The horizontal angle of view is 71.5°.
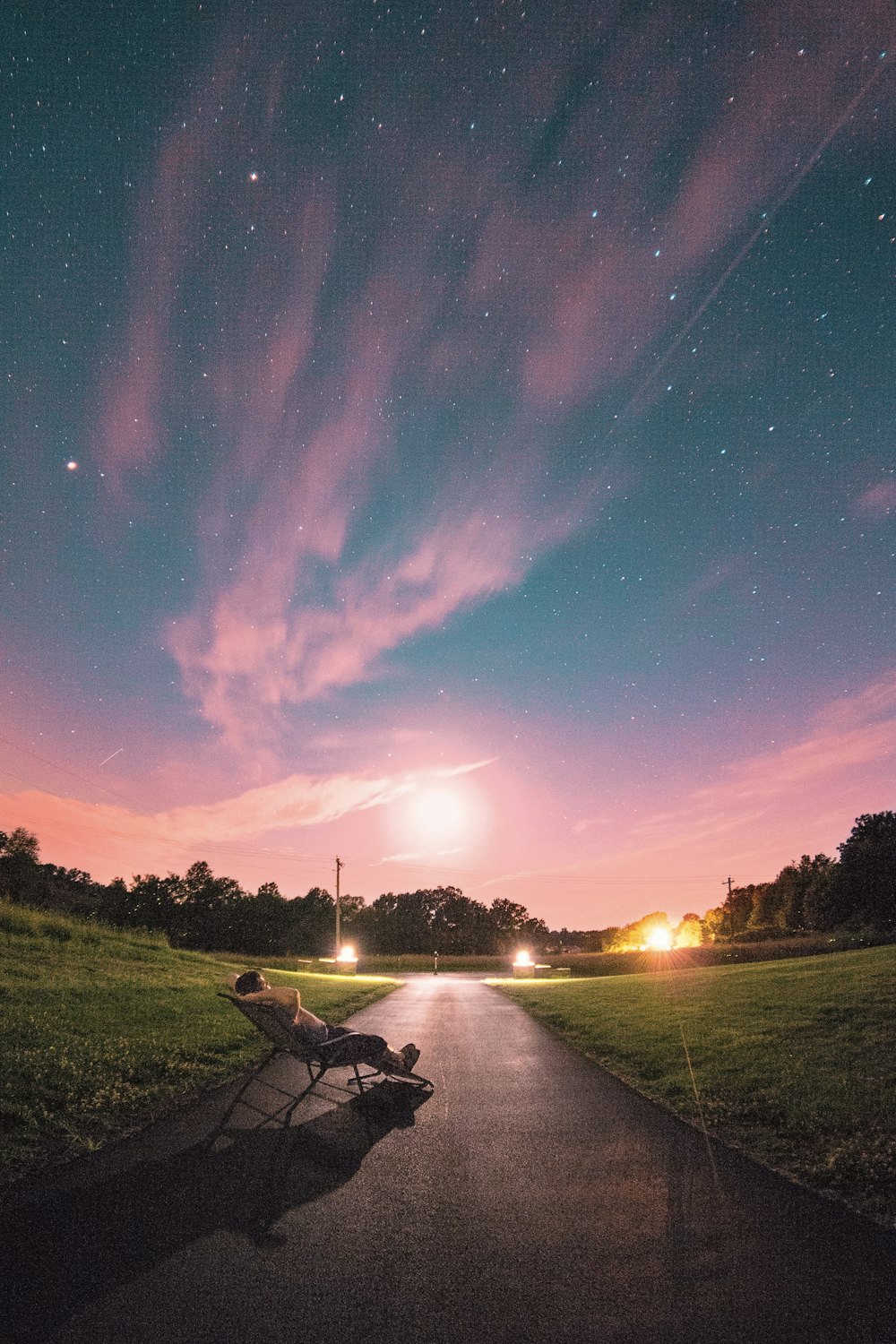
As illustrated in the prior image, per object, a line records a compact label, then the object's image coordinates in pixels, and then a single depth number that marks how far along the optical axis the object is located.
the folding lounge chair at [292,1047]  6.28
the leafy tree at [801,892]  51.53
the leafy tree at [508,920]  115.56
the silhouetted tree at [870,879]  45.28
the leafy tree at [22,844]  92.50
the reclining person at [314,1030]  6.42
